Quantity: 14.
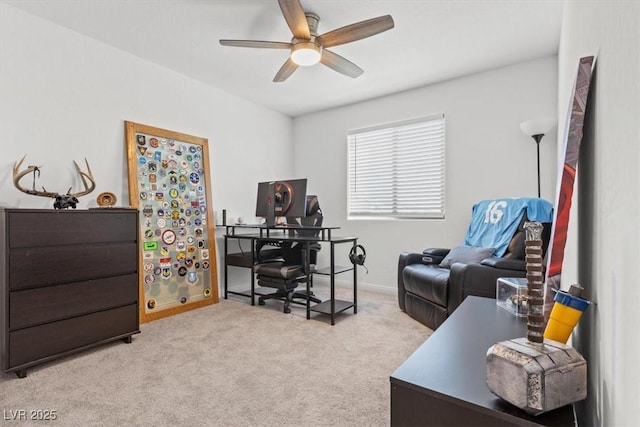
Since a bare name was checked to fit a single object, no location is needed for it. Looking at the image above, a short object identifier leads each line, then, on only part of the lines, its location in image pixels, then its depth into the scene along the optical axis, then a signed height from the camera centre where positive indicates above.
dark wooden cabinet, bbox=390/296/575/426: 0.72 -0.44
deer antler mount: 2.38 +0.15
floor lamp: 2.87 +0.72
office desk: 3.13 -0.52
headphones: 3.24 -0.47
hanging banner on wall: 0.97 +0.10
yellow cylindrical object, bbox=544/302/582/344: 0.81 -0.28
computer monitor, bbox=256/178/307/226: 3.31 +0.11
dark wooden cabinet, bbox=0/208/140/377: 2.06 -0.48
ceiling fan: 2.18 +1.26
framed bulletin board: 3.23 -0.08
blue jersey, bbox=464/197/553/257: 2.79 -0.09
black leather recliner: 2.42 -0.56
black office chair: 3.32 -0.57
